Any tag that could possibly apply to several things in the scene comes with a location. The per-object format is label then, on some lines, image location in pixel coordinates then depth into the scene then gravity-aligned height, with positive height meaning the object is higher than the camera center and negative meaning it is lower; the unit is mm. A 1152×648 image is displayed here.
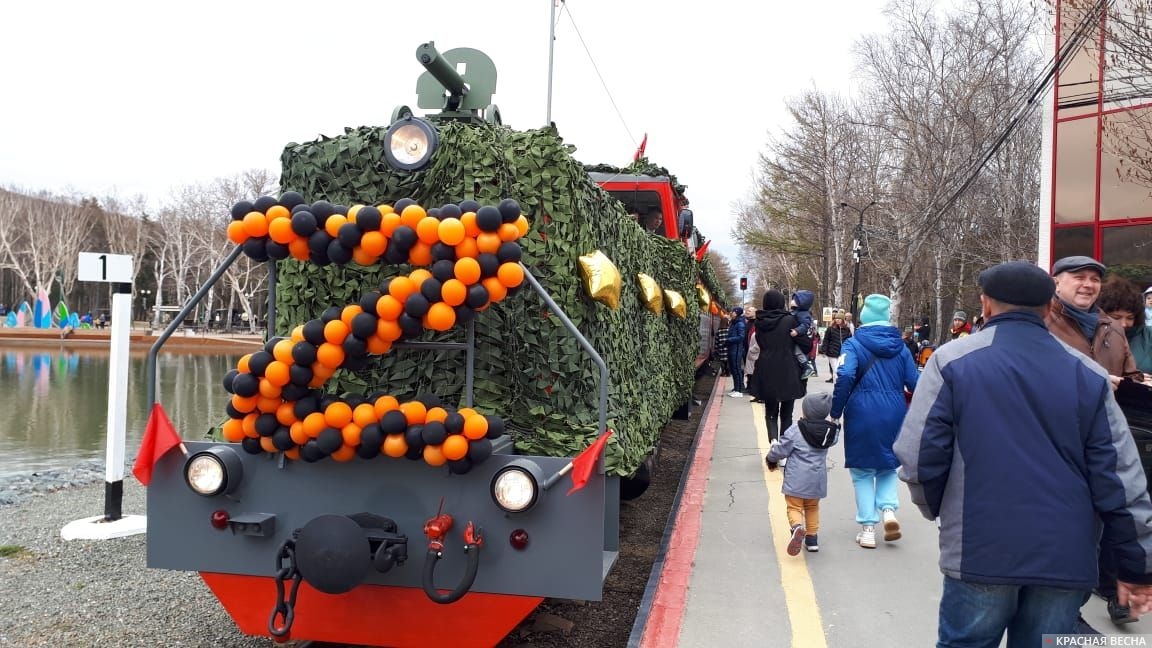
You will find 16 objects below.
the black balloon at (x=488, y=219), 3033 +401
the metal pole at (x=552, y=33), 14984 +5721
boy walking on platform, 5176 -968
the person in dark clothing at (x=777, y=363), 7805 -397
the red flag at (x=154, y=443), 3230 -567
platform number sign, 6691 +387
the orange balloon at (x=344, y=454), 3184 -584
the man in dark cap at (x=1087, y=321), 4207 +61
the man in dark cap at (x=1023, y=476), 2396 -473
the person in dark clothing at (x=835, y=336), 15414 -196
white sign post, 6312 -1131
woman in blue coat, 5297 -557
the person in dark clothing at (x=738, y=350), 14258 -493
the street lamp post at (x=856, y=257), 29484 +2746
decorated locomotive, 3057 -414
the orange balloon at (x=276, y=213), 3133 +419
